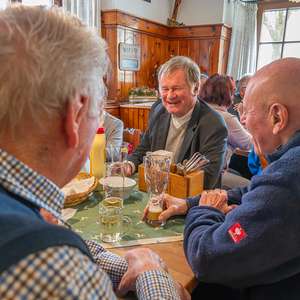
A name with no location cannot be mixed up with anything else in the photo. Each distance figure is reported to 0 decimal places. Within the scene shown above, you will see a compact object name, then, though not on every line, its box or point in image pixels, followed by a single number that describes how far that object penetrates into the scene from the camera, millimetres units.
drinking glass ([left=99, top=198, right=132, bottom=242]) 1015
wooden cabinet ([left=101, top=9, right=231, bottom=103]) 5016
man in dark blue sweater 773
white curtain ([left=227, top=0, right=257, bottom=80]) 6168
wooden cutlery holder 1323
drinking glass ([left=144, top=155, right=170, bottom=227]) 1143
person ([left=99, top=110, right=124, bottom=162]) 2621
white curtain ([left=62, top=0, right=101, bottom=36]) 4223
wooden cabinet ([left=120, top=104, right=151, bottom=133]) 4945
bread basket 1208
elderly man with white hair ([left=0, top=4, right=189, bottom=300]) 376
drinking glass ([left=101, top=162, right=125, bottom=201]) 1184
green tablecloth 1029
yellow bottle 1472
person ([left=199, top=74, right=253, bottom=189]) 2623
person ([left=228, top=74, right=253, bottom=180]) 3267
